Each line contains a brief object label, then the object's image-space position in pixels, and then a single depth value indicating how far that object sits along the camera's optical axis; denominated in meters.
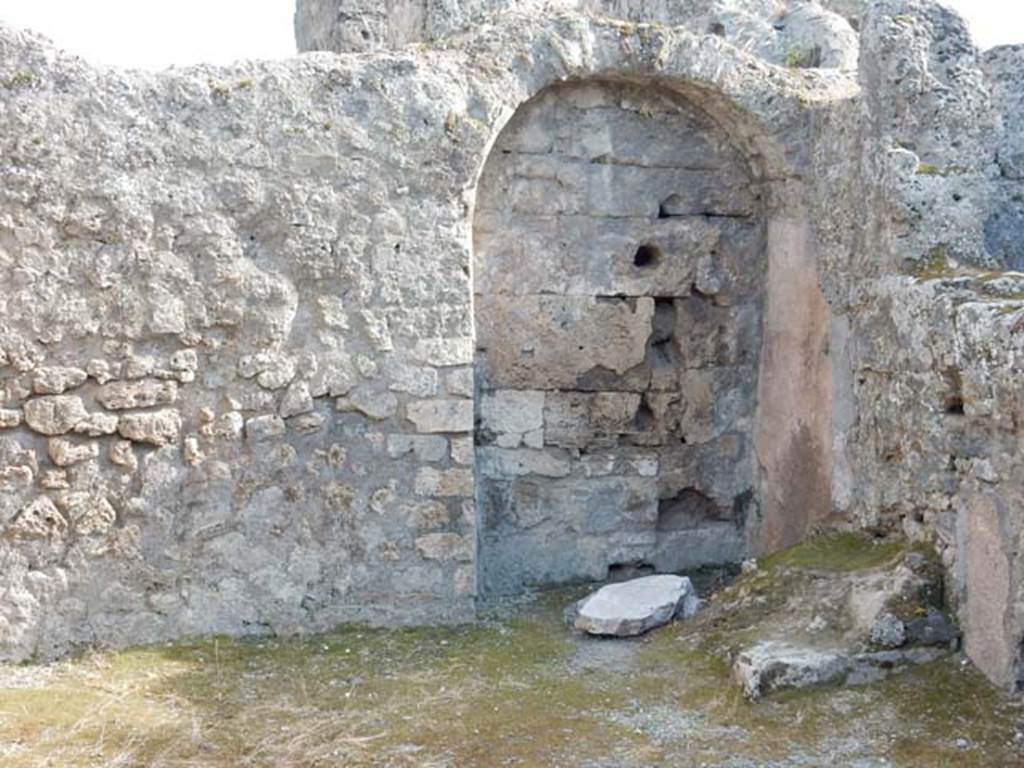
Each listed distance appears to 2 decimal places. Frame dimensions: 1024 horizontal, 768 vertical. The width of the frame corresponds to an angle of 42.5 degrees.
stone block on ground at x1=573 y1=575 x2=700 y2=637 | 5.95
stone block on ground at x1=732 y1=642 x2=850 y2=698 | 4.98
